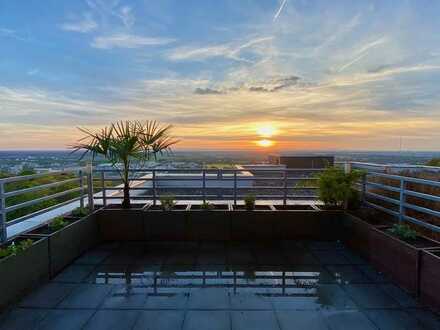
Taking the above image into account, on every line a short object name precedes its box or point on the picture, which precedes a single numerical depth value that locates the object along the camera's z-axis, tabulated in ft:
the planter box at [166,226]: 14.99
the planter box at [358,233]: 12.14
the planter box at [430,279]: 7.97
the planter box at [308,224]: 15.14
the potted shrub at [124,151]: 14.67
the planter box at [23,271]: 8.14
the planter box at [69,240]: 10.64
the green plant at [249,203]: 15.42
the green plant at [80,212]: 13.89
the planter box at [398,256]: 8.96
